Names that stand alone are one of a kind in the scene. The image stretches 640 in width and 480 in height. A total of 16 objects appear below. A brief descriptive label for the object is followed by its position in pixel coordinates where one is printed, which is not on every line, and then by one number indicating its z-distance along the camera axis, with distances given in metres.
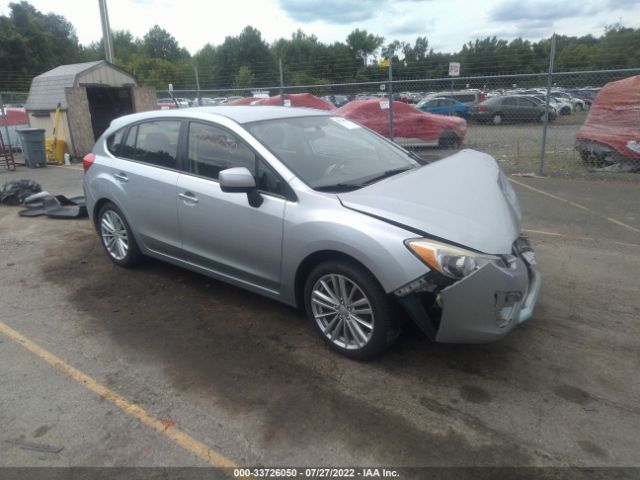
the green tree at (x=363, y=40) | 62.30
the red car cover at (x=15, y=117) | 15.75
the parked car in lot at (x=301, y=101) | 14.30
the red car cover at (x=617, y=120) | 9.16
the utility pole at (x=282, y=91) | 11.72
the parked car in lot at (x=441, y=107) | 22.09
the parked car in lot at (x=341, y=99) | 30.24
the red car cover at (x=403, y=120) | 13.19
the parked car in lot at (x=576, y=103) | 26.93
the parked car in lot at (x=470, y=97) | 23.42
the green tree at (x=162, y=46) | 92.69
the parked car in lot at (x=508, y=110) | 19.59
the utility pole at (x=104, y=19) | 15.99
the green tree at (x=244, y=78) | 25.48
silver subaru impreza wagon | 2.91
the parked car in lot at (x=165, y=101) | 17.60
